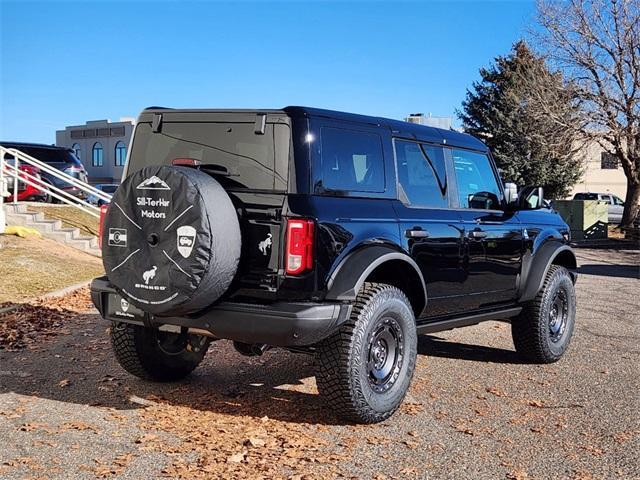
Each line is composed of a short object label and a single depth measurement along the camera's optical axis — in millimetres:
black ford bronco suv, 4445
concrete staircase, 14367
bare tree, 26000
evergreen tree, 27234
